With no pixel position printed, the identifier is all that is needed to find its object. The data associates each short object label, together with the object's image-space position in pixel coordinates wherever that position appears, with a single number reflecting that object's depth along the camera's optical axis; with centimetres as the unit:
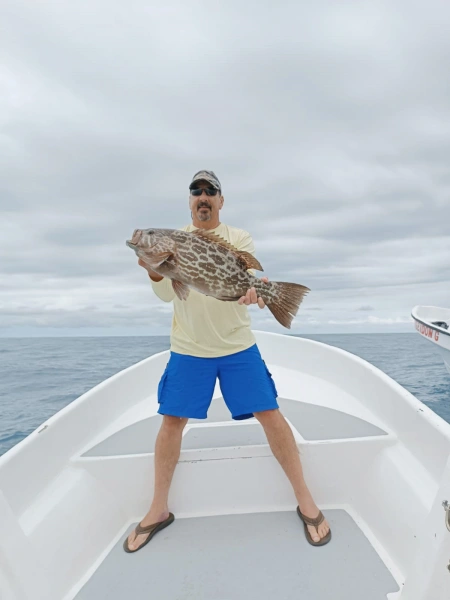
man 276
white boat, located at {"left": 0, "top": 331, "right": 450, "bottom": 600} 217
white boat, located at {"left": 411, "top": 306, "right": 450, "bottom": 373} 1174
